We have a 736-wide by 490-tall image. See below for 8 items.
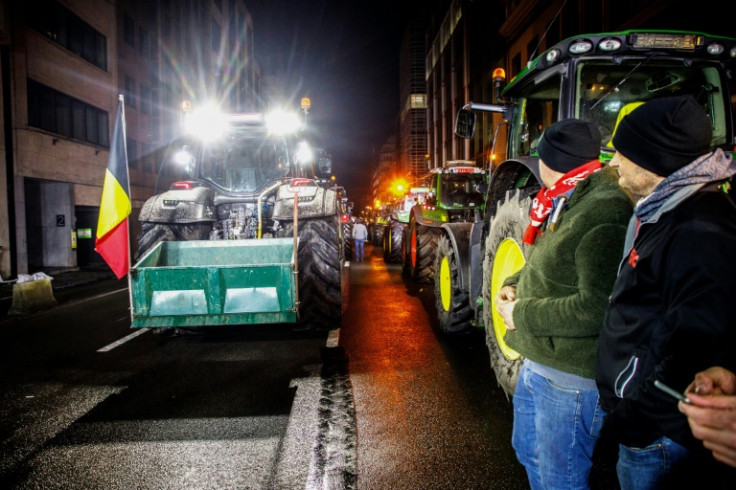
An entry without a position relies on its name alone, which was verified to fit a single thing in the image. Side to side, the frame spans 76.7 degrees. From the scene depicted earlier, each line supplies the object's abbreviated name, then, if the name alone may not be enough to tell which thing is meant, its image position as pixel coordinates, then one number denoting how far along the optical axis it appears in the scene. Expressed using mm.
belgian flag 5363
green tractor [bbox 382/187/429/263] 14282
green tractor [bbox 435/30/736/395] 3479
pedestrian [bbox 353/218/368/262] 17912
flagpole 5582
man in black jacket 1278
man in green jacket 1759
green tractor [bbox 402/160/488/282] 10070
